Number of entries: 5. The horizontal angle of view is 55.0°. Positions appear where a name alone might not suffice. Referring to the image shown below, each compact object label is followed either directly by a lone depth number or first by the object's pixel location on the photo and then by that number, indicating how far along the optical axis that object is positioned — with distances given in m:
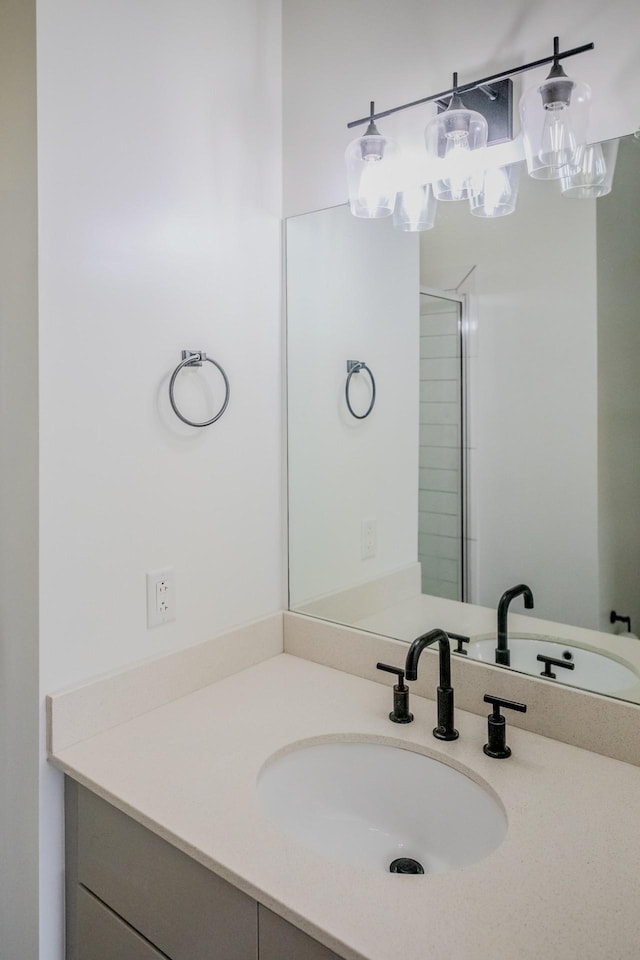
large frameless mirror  1.17
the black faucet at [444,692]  1.20
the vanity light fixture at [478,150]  1.13
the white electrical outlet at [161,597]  1.34
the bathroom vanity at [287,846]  0.77
